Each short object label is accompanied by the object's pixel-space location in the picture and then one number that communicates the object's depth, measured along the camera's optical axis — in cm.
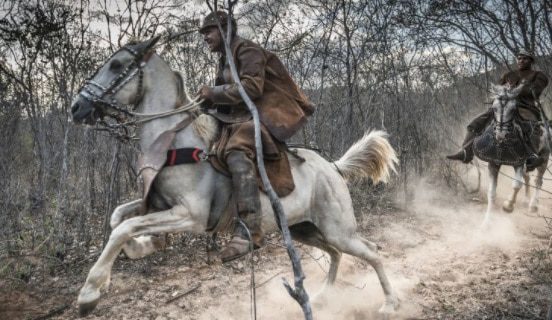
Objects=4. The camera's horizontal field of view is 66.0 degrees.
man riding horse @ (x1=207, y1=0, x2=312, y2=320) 253
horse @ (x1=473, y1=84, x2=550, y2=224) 749
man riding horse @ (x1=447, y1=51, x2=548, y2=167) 741
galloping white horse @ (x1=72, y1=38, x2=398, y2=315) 333
